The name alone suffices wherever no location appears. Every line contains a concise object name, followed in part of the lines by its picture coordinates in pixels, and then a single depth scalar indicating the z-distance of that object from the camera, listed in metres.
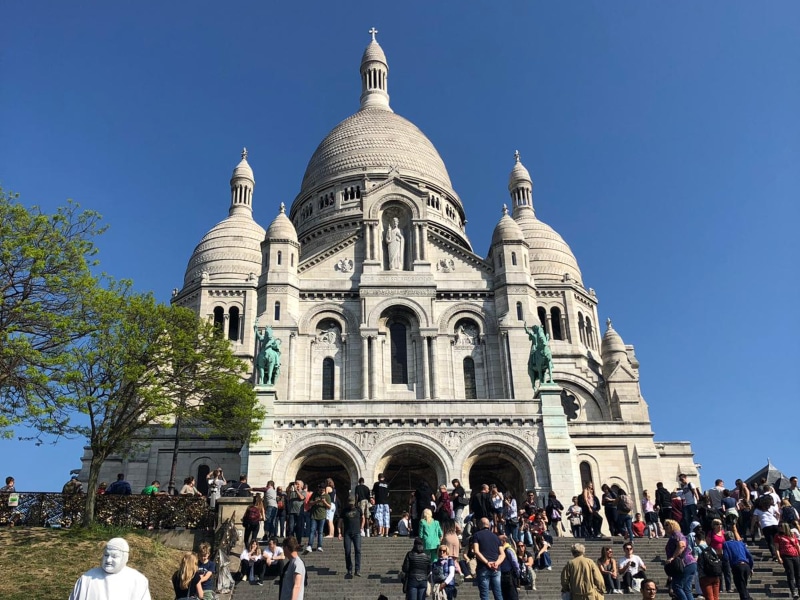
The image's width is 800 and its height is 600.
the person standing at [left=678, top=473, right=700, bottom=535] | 23.34
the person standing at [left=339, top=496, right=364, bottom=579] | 18.80
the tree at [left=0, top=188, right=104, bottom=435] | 22.48
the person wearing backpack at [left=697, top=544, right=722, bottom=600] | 15.61
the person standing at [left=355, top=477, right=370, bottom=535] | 23.84
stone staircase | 18.73
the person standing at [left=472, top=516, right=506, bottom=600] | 14.88
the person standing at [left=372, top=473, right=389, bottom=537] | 25.28
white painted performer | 6.93
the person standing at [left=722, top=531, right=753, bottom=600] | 17.02
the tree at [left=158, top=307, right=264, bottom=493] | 28.64
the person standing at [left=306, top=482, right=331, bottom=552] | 21.02
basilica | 32.47
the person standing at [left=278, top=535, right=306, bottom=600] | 11.92
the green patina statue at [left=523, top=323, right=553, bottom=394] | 34.41
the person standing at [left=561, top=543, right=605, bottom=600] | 12.29
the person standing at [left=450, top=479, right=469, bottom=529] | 24.12
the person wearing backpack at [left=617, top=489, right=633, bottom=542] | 22.94
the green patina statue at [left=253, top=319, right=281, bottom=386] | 33.84
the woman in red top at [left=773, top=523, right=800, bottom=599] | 17.58
